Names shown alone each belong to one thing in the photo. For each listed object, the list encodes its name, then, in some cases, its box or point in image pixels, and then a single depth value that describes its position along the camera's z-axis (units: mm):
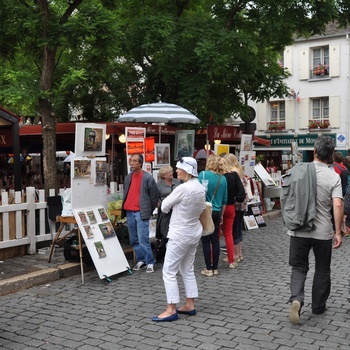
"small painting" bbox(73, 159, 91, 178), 7458
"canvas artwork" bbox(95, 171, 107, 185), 7793
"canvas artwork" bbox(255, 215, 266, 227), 12484
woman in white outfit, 5391
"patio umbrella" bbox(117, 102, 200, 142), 10641
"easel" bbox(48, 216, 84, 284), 7355
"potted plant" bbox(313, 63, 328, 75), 32281
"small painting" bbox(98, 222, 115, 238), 7623
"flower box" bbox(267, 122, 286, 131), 33969
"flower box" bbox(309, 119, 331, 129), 31911
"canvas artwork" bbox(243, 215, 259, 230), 12133
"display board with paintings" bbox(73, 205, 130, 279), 7248
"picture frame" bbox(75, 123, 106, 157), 7555
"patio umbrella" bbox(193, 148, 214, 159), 15868
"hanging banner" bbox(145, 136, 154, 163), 9871
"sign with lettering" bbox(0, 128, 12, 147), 10836
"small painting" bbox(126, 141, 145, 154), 9031
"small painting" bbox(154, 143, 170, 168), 10156
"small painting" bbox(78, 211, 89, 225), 7328
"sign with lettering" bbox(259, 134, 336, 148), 32906
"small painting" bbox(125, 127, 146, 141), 9007
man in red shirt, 7738
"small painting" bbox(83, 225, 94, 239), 7316
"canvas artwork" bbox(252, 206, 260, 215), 12500
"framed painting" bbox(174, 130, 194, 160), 11680
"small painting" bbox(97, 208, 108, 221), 7750
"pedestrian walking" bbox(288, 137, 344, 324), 5230
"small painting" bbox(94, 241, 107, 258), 7355
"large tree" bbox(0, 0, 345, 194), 9336
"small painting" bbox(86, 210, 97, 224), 7500
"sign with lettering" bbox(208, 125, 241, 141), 14000
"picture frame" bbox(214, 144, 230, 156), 10975
